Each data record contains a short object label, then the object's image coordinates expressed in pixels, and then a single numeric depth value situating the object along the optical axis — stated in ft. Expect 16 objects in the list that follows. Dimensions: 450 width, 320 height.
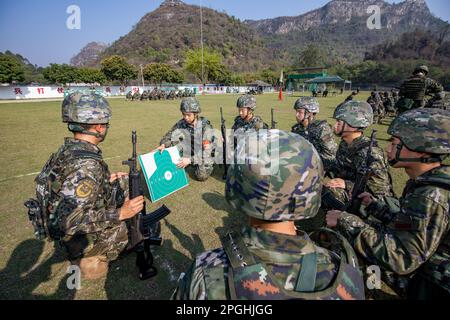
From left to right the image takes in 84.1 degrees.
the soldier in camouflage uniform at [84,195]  8.29
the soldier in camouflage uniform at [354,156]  11.75
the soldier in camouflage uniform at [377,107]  50.83
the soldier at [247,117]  22.09
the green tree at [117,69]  202.94
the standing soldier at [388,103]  57.06
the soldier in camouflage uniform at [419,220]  6.35
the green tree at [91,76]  183.42
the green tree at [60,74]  172.04
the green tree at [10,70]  131.95
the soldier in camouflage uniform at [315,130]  17.53
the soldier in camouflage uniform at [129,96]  121.08
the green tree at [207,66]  274.16
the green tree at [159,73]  217.36
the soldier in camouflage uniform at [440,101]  33.99
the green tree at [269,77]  320.29
